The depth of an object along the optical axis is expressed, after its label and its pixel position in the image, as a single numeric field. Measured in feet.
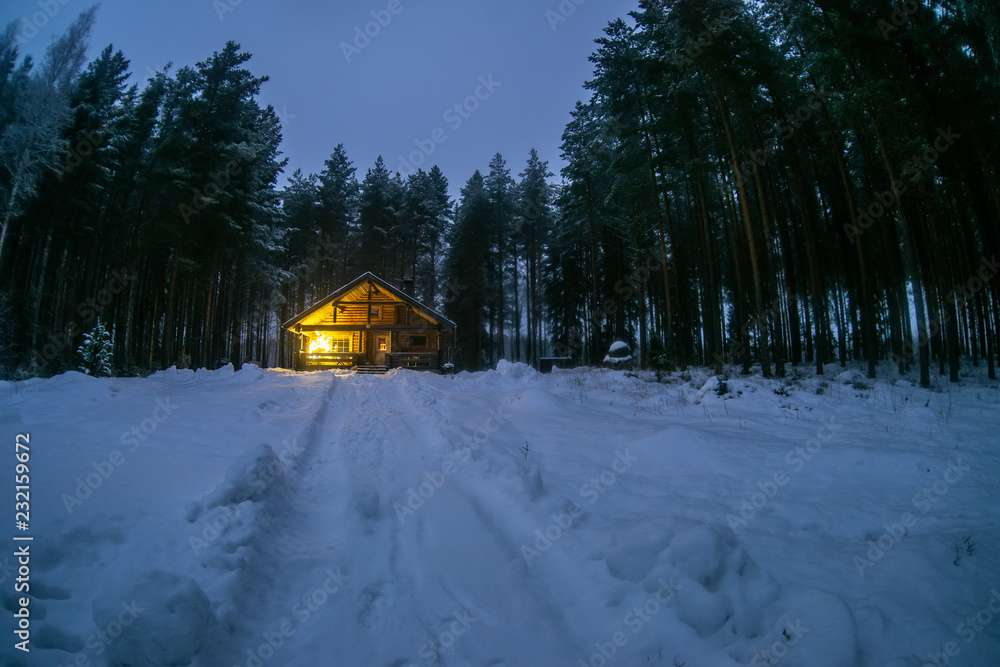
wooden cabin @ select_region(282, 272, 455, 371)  76.59
